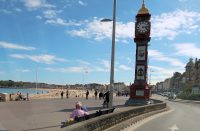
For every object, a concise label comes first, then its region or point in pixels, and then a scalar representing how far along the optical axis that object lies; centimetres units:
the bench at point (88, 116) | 716
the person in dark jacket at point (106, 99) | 1941
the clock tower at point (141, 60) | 2392
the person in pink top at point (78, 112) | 805
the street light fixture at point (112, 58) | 1220
